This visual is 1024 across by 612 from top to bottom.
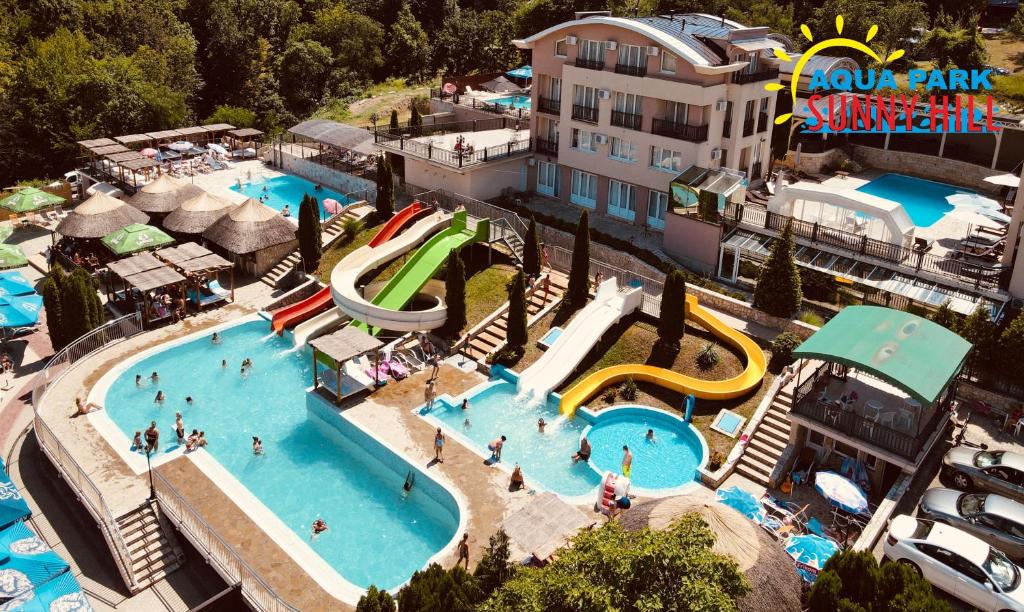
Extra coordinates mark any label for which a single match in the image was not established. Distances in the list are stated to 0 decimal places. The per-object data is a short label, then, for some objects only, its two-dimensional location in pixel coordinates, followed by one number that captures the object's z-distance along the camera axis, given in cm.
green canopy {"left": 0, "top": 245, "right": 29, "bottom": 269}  4131
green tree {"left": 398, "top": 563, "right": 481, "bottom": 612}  1828
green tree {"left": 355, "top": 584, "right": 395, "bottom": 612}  1844
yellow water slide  3102
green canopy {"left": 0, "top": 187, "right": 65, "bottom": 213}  4984
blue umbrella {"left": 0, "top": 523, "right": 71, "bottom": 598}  2083
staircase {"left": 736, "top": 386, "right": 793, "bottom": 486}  2752
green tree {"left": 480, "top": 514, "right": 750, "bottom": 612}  1418
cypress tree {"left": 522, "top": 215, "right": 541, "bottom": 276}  3797
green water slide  3762
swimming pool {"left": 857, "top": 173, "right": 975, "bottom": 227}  4644
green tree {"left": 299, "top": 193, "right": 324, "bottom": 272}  4202
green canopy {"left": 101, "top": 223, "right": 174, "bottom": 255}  4197
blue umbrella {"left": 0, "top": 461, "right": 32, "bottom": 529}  2323
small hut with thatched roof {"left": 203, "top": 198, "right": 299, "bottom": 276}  4269
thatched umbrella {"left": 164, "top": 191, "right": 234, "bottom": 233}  4497
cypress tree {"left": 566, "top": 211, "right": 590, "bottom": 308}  3541
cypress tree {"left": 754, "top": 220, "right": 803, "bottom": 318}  3297
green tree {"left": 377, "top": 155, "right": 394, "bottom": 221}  4566
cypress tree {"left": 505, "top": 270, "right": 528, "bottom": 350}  3350
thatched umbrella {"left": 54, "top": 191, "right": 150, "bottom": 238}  4453
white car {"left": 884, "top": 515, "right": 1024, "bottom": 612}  2064
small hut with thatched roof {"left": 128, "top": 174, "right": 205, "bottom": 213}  4823
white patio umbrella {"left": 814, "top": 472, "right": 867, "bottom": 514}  2402
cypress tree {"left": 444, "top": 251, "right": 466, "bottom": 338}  3544
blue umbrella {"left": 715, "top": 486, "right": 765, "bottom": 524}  2409
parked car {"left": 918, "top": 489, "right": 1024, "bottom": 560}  2258
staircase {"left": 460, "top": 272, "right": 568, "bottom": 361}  3584
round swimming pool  2788
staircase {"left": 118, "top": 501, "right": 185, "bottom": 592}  2444
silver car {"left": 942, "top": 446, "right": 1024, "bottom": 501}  2473
